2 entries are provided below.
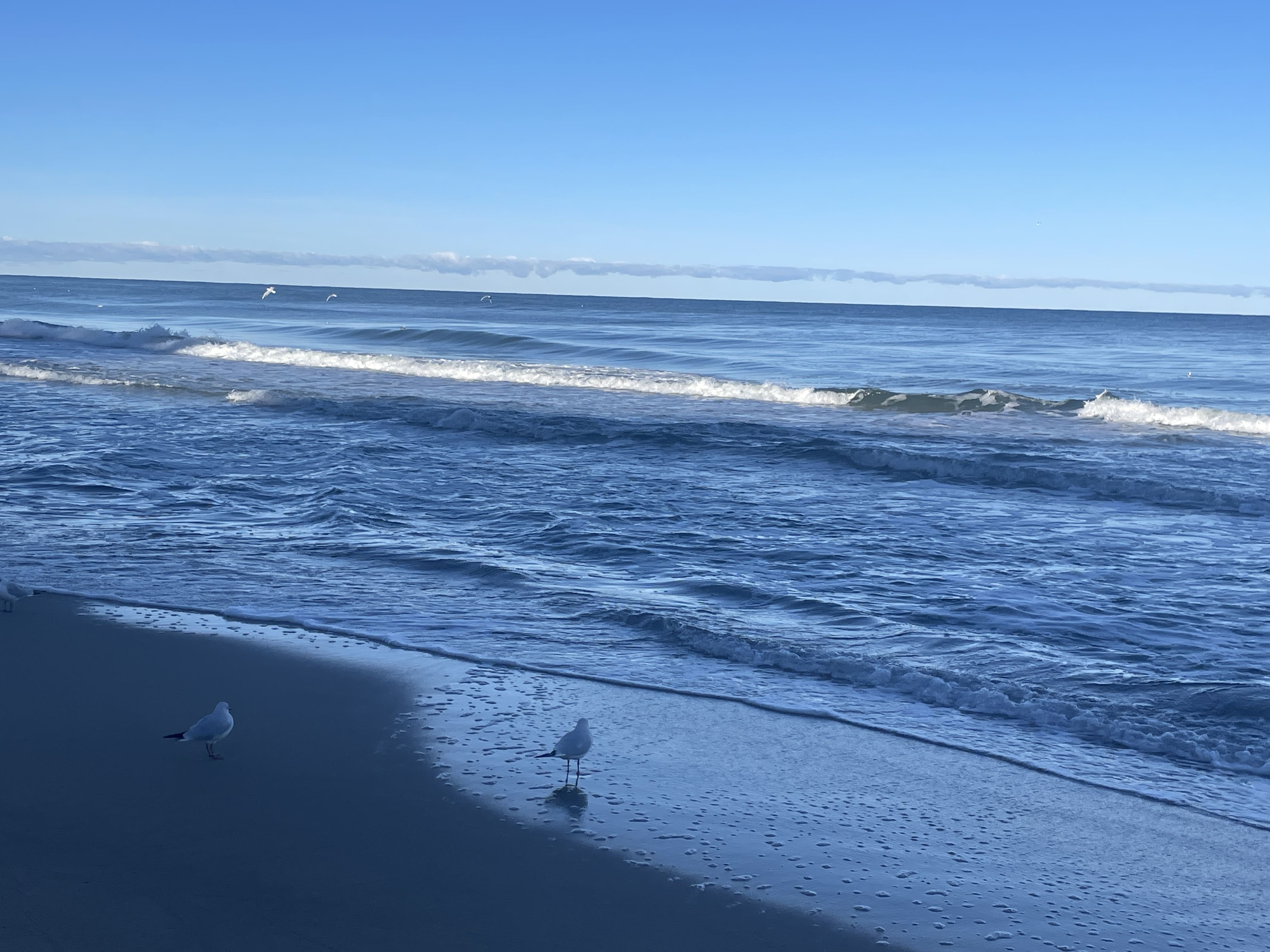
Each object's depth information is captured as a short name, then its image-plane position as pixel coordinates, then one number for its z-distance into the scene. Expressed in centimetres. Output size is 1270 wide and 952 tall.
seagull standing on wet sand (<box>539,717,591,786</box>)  501
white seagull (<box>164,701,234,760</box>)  512
